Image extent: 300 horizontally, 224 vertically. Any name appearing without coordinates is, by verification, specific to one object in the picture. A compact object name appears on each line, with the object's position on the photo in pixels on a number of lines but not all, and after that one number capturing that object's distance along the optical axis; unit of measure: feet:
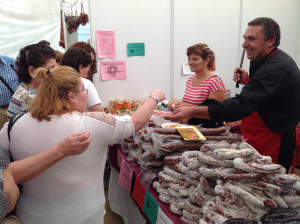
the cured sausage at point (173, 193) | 3.75
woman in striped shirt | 7.74
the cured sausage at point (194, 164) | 3.52
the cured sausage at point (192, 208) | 3.26
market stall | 2.72
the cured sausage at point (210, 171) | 3.12
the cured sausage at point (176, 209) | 3.55
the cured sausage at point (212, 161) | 3.13
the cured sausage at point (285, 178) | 2.72
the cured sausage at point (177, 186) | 3.74
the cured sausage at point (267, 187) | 2.70
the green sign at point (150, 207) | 4.03
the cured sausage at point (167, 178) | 3.83
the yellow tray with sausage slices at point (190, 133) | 4.36
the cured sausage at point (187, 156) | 3.73
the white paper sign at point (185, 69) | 11.92
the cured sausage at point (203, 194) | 3.16
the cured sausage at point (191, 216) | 3.24
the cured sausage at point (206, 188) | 3.19
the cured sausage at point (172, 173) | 3.87
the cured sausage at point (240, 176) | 2.77
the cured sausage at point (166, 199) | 3.77
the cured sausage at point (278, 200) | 2.70
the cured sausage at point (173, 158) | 4.06
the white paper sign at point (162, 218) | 3.57
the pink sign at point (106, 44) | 10.14
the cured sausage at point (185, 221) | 3.23
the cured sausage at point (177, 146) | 4.29
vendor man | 4.98
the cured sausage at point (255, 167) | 2.72
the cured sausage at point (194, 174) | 3.46
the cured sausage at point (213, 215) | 2.69
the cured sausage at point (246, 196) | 2.62
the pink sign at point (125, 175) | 5.60
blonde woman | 3.59
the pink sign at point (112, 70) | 10.39
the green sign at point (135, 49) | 10.73
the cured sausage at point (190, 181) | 3.50
